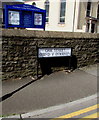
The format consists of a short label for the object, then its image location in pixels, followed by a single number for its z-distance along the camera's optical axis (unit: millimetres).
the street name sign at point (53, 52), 5586
